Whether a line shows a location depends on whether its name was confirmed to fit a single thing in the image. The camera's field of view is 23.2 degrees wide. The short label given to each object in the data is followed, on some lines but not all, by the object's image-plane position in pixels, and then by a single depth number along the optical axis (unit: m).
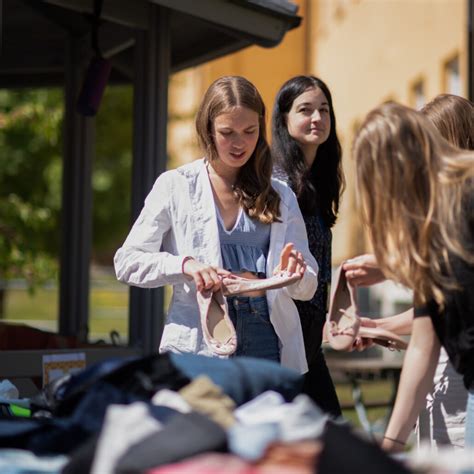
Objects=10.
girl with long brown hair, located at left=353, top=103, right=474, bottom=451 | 3.02
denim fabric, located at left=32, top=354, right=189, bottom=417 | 2.97
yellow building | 15.95
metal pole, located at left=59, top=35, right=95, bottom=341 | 7.43
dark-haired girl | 4.62
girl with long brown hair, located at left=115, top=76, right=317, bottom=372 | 4.02
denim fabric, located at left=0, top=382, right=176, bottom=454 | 2.84
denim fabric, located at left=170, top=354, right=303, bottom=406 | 3.03
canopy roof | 6.02
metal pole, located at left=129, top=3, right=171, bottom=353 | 6.21
